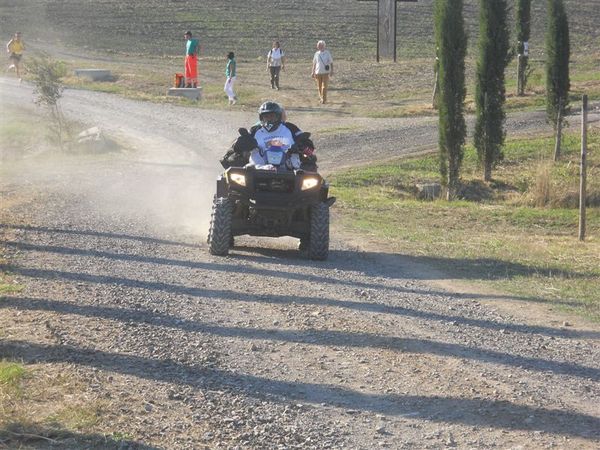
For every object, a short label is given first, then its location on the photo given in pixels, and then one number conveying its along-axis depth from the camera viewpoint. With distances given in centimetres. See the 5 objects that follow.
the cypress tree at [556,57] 2706
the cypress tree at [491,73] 2367
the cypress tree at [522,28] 3581
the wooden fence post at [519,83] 3578
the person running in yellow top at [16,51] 3775
